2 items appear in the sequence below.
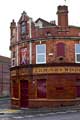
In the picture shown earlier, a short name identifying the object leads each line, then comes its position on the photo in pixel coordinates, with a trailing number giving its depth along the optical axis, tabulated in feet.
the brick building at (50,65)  49.04
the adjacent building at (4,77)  94.13
